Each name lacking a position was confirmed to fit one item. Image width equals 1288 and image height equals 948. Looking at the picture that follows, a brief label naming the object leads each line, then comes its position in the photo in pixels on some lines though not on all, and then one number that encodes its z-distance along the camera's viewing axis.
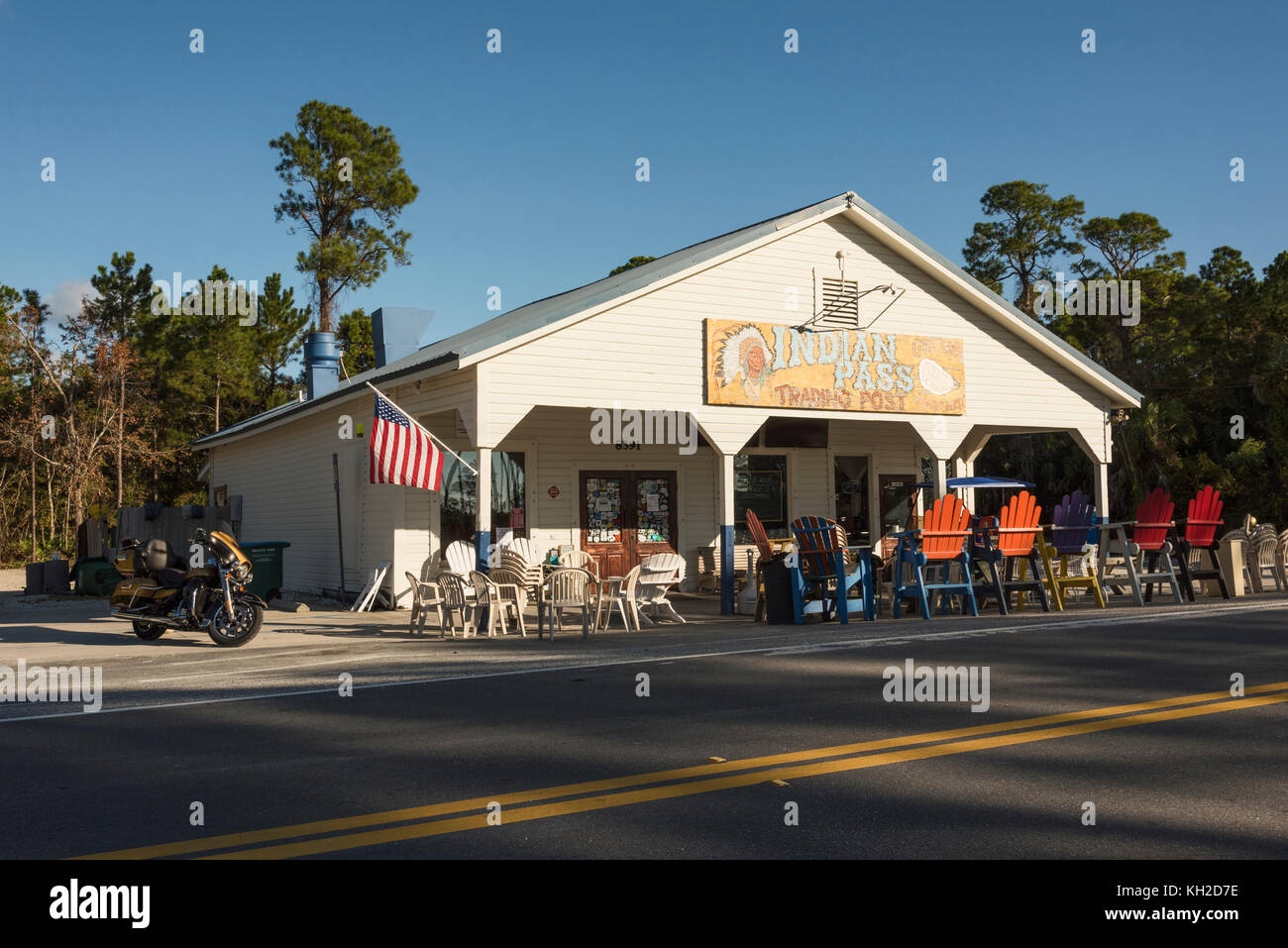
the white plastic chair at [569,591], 12.58
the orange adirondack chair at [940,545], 13.23
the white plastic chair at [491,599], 13.06
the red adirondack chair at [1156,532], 14.27
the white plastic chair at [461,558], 15.45
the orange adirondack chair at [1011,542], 13.66
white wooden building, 14.91
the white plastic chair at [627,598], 13.61
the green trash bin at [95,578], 21.36
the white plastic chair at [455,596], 13.17
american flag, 13.53
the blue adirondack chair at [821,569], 13.48
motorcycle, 12.45
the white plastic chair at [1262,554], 16.09
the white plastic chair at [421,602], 13.51
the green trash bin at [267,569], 18.33
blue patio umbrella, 19.39
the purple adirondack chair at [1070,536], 14.09
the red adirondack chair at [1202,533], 14.59
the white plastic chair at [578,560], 17.44
